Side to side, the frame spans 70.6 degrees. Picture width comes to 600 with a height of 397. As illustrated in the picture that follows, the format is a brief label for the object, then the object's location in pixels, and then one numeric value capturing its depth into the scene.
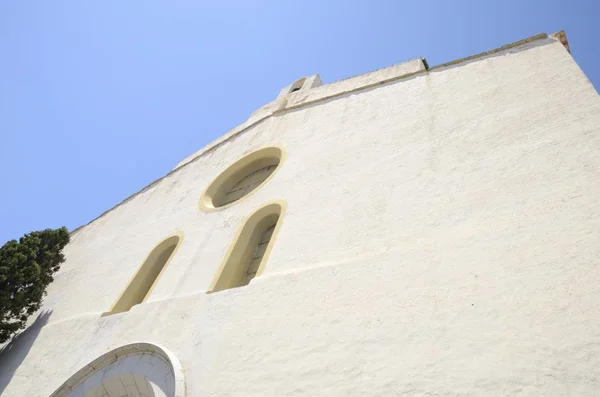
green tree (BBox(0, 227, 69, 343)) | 5.53
